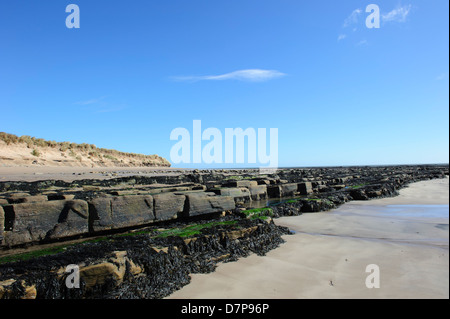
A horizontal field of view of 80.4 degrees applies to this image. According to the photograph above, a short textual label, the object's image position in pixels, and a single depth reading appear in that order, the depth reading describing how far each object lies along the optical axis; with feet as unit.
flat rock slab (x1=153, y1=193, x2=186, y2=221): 19.65
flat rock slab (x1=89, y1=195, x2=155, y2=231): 16.75
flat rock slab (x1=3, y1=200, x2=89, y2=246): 14.02
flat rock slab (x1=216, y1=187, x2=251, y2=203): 30.12
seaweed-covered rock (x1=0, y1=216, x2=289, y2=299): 10.17
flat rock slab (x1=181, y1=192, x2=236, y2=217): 21.39
